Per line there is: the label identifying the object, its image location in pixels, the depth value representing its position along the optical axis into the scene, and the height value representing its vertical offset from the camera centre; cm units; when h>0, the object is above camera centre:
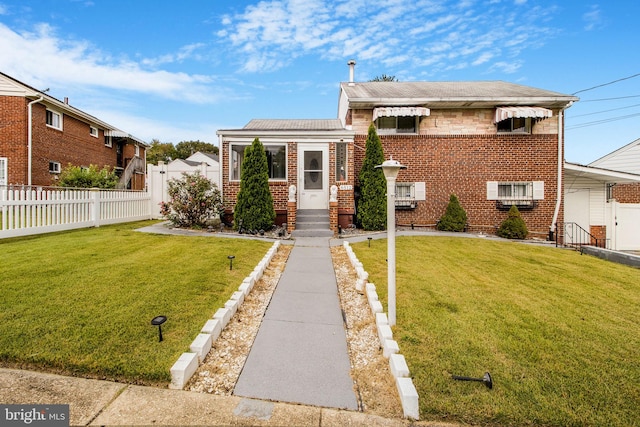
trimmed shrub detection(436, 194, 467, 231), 1166 -30
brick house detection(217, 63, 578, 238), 1235 +211
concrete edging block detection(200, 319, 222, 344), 345 -138
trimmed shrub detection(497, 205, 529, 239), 1126 -62
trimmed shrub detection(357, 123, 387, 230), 1078 +66
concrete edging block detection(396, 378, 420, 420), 241 -153
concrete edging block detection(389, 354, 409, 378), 281 -146
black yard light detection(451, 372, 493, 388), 271 -153
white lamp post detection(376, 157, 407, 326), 391 -55
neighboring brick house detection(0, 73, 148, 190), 1430 +369
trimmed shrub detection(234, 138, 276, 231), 1002 +48
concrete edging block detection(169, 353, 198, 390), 266 -144
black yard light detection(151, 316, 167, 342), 303 -114
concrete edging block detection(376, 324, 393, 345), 348 -143
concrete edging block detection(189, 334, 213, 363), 307 -141
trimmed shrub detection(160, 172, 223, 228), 1027 +21
